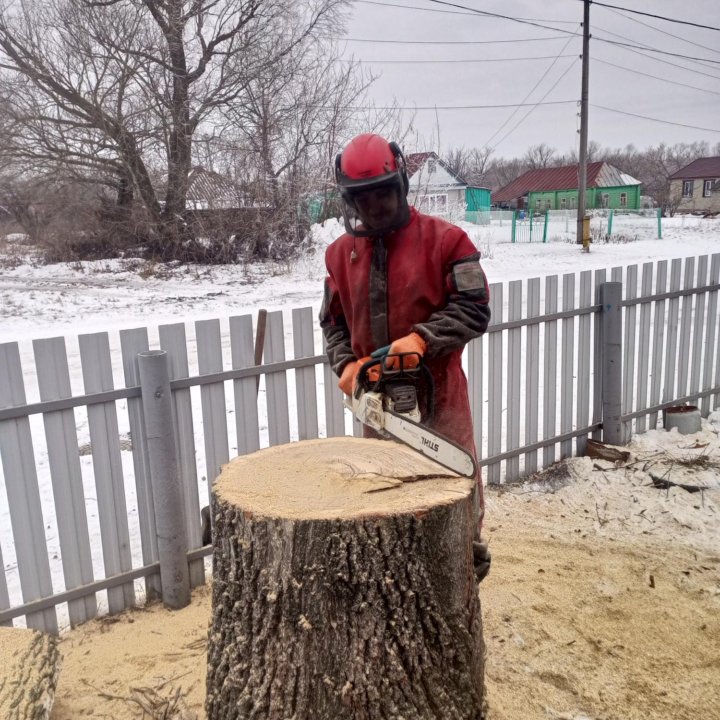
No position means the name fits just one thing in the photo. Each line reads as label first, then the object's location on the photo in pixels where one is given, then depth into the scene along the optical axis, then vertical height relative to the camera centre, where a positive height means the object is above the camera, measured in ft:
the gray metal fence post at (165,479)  9.32 -3.53
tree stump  5.32 -3.16
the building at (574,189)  160.35 +10.49
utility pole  62.28 +10.01
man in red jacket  7.67 -0.59
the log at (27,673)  6.46 -4.53
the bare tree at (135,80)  49.75 +13.46
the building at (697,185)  174.09 +11.46
